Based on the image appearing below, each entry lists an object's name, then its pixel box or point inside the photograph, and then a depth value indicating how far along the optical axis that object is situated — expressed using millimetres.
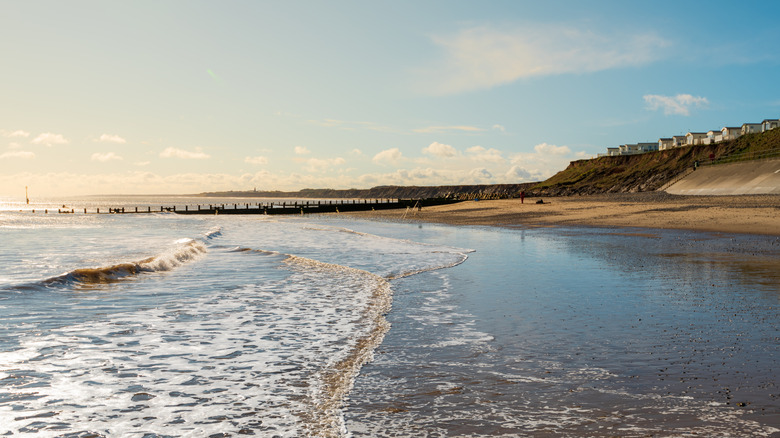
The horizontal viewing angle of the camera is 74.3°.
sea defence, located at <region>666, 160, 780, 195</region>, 47156
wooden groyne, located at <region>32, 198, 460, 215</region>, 90250
